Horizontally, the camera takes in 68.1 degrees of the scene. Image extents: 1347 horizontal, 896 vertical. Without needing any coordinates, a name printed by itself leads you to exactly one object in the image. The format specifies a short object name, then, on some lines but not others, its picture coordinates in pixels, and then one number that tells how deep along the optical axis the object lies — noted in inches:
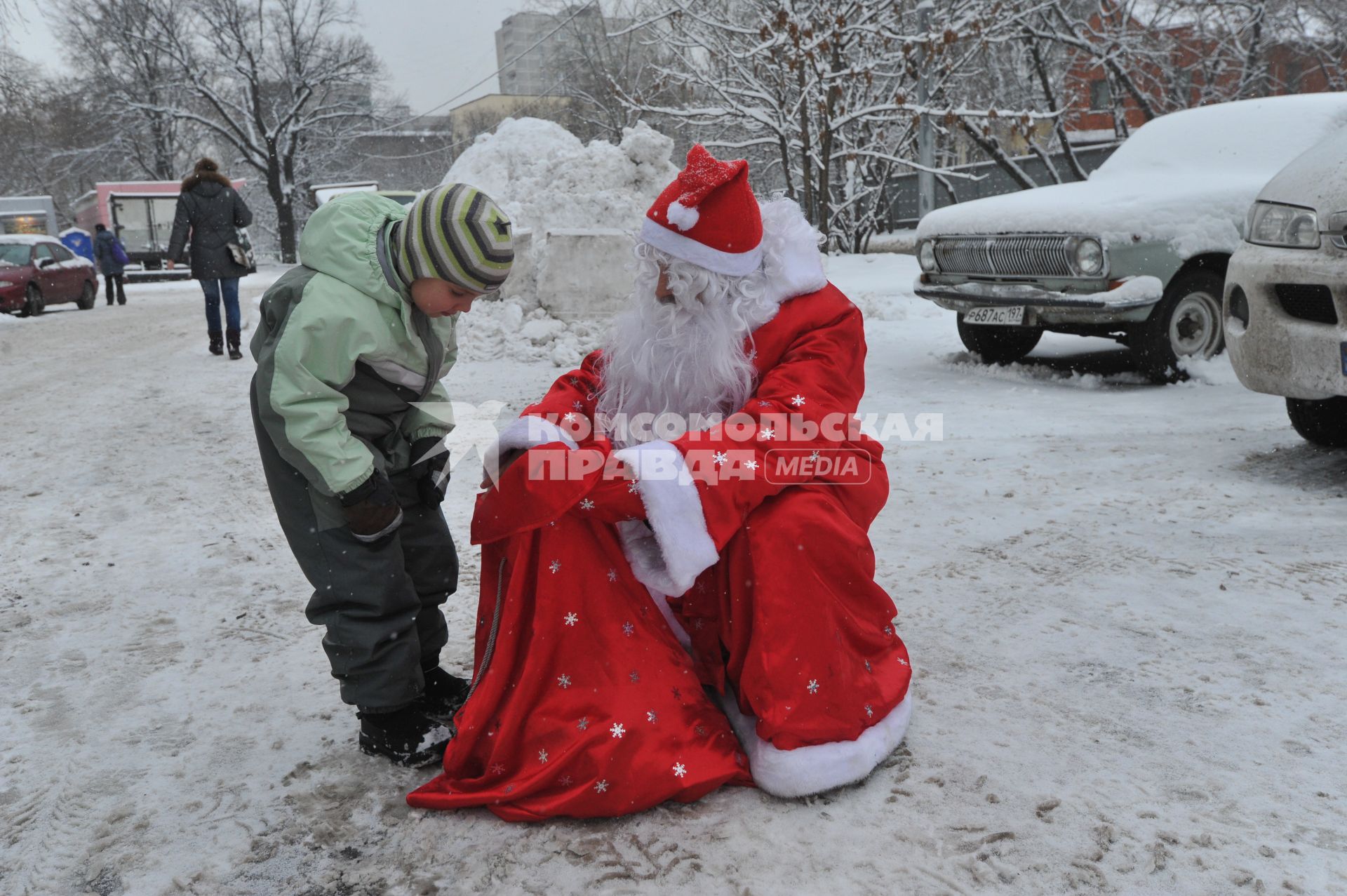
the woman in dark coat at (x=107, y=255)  738.8
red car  648.4
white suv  149.2
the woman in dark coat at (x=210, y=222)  340.5
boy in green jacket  81.0
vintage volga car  242.4
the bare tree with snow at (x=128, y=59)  1376.7
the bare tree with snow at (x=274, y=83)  1384.1
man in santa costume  82.2
